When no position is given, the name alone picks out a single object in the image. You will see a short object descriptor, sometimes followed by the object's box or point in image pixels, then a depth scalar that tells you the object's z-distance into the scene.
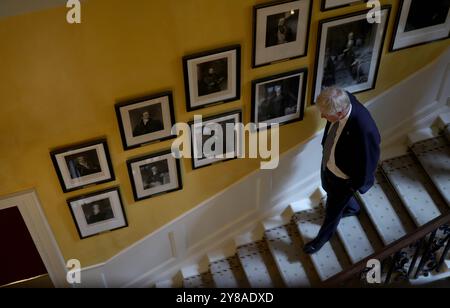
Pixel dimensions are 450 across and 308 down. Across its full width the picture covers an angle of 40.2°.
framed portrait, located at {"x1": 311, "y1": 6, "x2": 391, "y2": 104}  4.52
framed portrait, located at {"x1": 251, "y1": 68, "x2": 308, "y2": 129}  4.66
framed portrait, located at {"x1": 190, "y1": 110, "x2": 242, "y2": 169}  4.72
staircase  5.13
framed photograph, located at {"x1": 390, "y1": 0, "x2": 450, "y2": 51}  4.64
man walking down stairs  4.24
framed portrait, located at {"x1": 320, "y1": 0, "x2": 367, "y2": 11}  4.33
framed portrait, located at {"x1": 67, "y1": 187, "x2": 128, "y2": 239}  4.80
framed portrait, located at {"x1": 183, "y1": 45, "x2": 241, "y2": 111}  4.23
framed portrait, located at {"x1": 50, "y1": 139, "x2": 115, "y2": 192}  4.35
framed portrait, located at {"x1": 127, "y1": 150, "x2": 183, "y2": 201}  4.73
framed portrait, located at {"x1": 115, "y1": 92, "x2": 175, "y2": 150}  4.26
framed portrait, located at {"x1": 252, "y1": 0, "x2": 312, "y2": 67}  4.18
